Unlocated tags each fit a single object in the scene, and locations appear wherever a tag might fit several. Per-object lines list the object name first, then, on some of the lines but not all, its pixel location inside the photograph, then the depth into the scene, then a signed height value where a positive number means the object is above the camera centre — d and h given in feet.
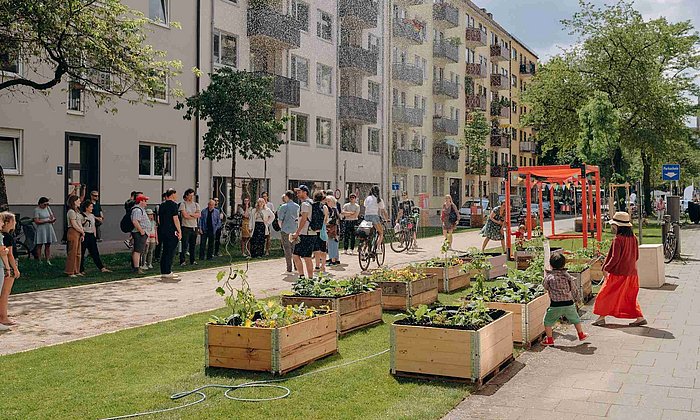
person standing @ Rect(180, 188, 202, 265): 57.47 -1.66
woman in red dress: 34.06 -3.94
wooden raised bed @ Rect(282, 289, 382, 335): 29.66 -4.59
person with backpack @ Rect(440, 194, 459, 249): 75.77 -2.15
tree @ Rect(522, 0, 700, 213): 148.05 +24.21
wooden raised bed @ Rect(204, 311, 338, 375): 23.36 -4.87
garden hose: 19.60 -5.69
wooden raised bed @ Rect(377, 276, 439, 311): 36.06 -4.78
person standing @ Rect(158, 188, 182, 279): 50.47 -2.15
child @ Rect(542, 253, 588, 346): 29.68 -4.05
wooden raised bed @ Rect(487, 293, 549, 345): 28.81 -4.78
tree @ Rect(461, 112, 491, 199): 195.21 +15.18
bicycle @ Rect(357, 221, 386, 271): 57.98 -3.76
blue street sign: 91.50 +3.24
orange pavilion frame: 64.13 +1.81
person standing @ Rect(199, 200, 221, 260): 66.08 -2.77
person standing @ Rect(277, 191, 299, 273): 51.52 -1.40
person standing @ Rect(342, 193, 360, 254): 66.69 -2.36
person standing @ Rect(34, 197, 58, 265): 61.36 -2.88
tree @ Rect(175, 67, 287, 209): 83.05 +9.21
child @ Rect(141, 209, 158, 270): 56.29 -3.81
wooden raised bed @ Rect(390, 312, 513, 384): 22.75 -4.86
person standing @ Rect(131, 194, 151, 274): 52.75 -2.48
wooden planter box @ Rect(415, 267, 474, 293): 43.52 -4.74
